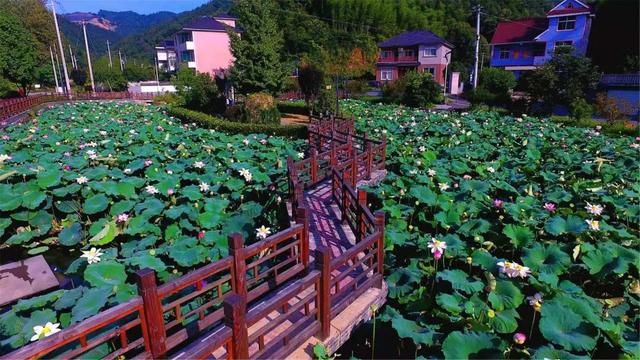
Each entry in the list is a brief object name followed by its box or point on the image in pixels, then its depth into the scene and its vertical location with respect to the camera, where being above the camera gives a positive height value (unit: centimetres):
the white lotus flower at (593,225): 537 -199
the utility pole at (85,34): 3703 +457
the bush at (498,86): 2352 -46
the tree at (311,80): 2064 +5
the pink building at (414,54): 4109 +268
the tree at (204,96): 2291 -80
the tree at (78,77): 5841 +102
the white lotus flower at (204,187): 778 -204
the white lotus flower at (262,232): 527 -201
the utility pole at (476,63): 2678 +106
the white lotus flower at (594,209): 603 -200
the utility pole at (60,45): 3183 +314
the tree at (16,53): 2969 +245
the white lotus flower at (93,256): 477 -207
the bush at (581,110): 1769 -146
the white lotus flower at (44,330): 349 -216
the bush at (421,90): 2530 -67
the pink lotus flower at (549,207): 643 -209
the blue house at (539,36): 3538 +406
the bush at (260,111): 1783 -134
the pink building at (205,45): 4659 +449
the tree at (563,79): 1962 -8
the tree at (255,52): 2083 +158
